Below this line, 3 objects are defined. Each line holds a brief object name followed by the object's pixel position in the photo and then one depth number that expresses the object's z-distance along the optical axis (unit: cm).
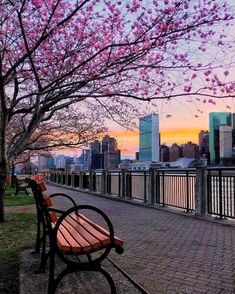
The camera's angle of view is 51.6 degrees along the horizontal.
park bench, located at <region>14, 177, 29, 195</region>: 1255
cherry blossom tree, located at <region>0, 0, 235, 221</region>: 482
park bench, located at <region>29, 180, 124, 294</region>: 231
